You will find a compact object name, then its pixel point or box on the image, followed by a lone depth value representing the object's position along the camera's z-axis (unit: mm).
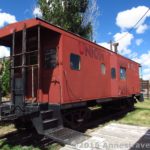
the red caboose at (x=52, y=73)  4526
